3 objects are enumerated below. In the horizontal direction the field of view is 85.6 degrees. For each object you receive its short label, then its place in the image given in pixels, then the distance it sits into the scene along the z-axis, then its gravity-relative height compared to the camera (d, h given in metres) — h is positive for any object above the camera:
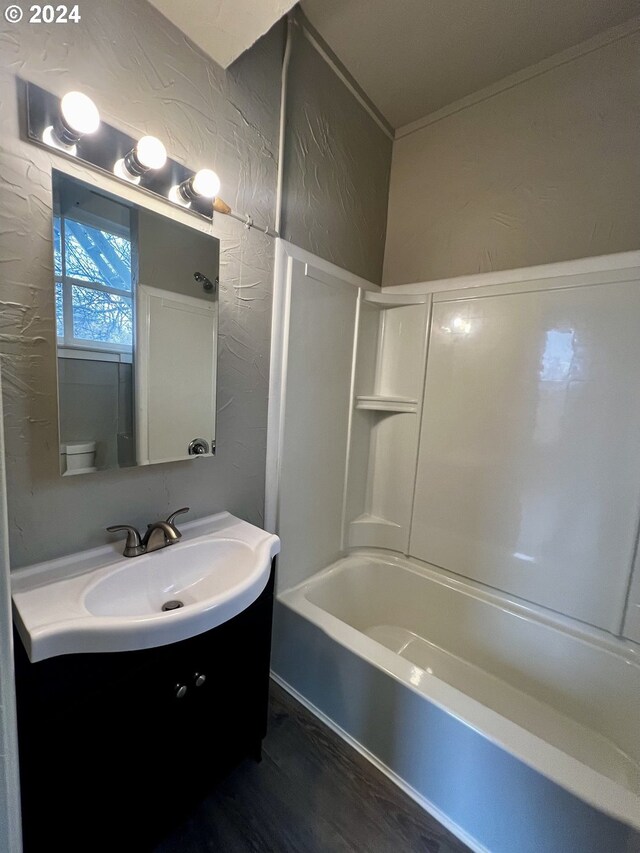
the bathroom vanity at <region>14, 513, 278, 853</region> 0.73 -0.82
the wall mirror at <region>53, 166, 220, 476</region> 0.91 +0.13
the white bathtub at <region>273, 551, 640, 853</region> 0.93 -1.10
